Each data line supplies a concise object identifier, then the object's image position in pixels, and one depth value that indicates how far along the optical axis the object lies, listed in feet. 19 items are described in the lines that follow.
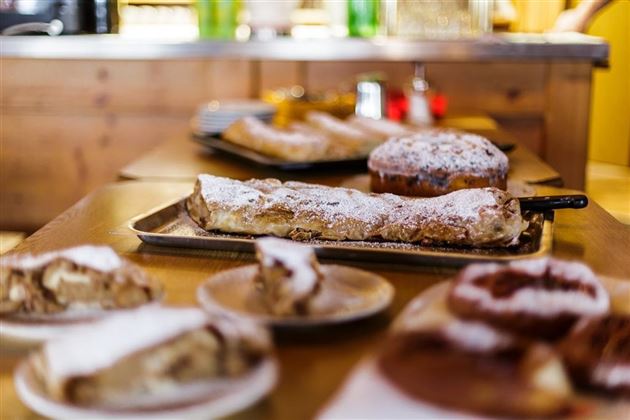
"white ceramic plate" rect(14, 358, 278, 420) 1.80
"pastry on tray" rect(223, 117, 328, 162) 5.89
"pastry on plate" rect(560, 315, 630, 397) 1.94
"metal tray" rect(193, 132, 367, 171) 5.66
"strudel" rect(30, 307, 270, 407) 1.85
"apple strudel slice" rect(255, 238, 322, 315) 2.33
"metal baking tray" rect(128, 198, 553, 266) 3.04
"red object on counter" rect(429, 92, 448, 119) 9.19
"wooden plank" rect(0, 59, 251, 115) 10.61
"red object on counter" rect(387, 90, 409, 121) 9.18
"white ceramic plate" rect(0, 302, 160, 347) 2.28
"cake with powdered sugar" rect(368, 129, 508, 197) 4.71
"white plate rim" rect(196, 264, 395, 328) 2.28
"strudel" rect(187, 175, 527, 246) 3.36
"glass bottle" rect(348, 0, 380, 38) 10.70
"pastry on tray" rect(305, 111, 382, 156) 6.20
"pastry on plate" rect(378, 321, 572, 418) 1.77
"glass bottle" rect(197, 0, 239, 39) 10.51
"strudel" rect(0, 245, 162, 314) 2.36
